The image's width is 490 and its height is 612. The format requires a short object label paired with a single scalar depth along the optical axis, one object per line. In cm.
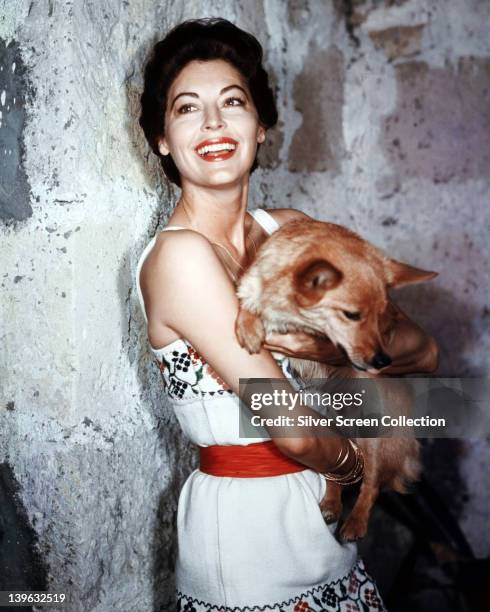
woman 133
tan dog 138
